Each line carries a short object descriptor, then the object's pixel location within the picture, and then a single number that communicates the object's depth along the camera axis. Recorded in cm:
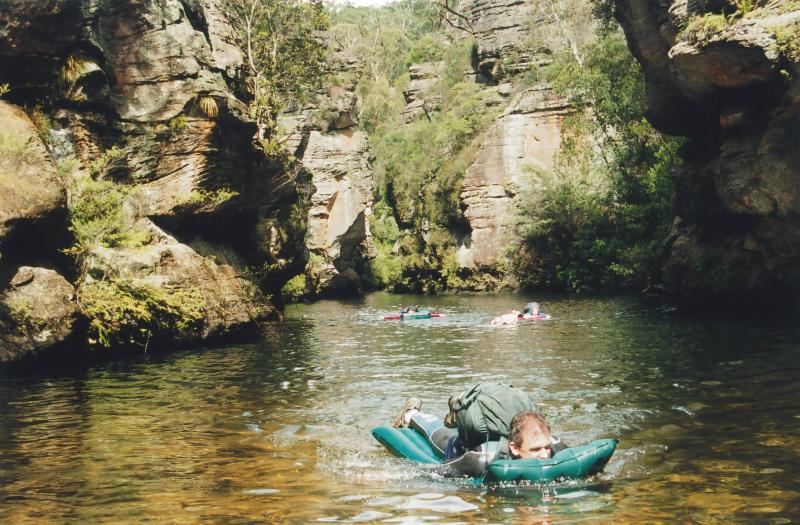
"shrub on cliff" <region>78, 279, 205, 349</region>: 1529
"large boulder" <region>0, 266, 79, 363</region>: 1328
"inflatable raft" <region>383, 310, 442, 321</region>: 2531
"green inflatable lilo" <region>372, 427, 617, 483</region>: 627
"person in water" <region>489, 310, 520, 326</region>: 2125
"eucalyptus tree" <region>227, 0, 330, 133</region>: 2905
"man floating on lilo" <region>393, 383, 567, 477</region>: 646
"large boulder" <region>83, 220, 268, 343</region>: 1603
